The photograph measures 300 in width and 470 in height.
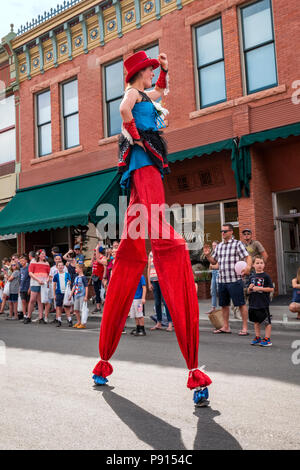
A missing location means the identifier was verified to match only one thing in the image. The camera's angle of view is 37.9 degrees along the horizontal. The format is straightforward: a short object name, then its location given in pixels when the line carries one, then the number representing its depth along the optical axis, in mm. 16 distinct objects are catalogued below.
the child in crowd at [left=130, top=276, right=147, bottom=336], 7910
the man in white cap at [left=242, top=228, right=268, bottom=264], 8924
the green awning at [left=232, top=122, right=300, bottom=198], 11367
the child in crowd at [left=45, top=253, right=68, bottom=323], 10742
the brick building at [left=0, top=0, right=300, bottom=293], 11797
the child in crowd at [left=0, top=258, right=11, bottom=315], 12963
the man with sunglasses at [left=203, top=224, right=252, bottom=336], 7617
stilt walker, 3273
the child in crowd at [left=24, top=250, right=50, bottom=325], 10781
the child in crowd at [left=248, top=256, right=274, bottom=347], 6320
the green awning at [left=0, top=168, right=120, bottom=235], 13177
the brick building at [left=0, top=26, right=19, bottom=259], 17938
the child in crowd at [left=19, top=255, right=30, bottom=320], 11641
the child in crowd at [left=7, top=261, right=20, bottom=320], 12156
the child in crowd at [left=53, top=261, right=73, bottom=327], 10320
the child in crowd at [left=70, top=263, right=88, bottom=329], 9734
